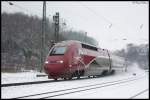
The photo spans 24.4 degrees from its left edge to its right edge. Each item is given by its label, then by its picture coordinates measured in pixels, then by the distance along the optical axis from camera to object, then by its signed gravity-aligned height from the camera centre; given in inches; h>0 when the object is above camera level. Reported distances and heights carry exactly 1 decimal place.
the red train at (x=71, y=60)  1056.2 -32.0
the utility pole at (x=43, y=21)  1381.6 +120.2
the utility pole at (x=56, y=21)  1608.0 +137.4
